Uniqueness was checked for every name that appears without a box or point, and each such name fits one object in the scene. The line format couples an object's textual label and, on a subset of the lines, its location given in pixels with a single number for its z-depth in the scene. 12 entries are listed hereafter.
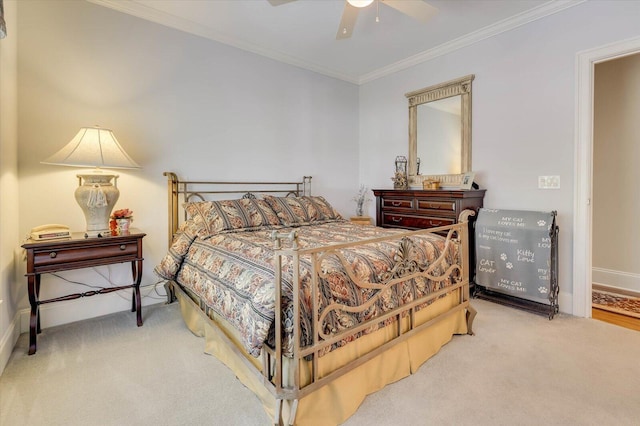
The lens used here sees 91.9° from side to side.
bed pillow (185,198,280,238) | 2.81
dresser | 3.37
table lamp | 2.44
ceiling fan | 2.24
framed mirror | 3.67
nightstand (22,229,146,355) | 2.22
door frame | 2.79
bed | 1.44
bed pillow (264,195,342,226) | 3.30
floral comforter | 1.48
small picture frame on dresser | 3.45
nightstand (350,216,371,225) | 4.43
